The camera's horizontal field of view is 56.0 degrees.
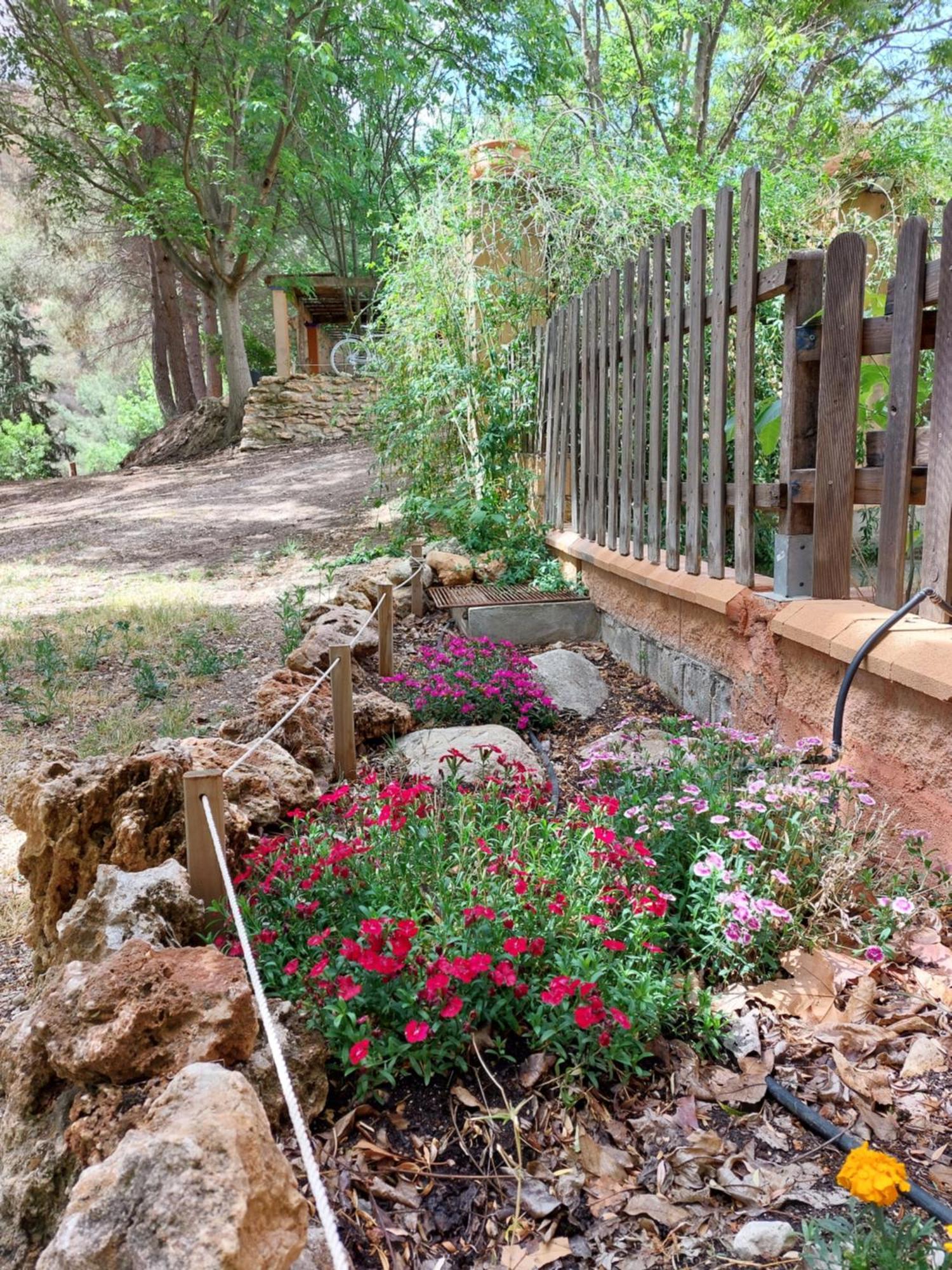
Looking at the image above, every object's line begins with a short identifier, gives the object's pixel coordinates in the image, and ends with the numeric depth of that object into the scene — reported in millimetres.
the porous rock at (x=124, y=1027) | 1498
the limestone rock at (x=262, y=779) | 2615
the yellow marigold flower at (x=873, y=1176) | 1073
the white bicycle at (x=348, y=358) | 16609
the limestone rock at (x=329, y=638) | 3857
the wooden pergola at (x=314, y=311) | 17109
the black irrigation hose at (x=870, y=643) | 2422
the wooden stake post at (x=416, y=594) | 5703
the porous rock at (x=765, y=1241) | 1353
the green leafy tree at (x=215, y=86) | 11805
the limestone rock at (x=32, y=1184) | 1377
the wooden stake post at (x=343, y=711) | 3205
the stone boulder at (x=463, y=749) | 3135
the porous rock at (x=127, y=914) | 1859
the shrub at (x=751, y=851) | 2070
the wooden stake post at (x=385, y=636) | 4375
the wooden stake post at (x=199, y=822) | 2033
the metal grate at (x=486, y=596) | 5203
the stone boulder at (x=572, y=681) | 4129
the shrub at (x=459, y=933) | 1687
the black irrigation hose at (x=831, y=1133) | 1402
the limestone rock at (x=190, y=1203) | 1016
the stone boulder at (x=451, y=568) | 6023
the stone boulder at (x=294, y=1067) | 1598
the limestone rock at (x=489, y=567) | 6133
